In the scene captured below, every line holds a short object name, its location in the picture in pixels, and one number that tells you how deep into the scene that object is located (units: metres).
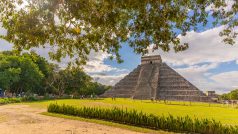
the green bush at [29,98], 45.70
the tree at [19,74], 53.78
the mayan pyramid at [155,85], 87.31
